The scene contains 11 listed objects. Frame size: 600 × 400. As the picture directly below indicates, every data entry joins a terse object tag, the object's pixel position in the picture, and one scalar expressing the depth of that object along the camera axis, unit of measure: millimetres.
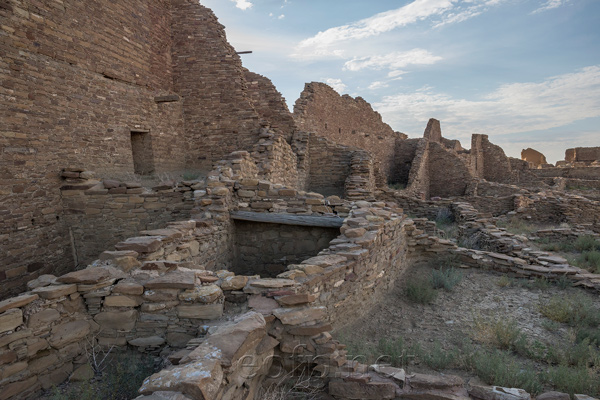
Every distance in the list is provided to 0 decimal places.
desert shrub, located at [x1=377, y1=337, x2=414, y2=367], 3611
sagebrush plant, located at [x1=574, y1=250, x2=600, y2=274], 6719
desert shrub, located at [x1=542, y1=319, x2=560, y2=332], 4445
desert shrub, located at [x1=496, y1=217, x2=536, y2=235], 9829
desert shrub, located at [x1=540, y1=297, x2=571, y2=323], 4637
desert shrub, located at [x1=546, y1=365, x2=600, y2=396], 2936
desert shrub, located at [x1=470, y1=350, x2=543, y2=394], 3023
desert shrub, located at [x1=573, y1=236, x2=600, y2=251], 7908
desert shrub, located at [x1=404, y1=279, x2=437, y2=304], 5379
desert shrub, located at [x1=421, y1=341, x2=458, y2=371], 3539
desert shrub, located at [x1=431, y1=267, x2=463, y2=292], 5838
